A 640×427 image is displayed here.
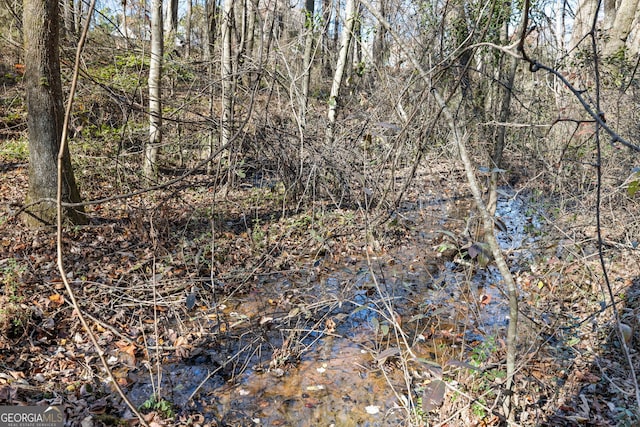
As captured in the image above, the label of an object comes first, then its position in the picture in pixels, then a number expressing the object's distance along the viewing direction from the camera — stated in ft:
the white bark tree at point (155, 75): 23.70
